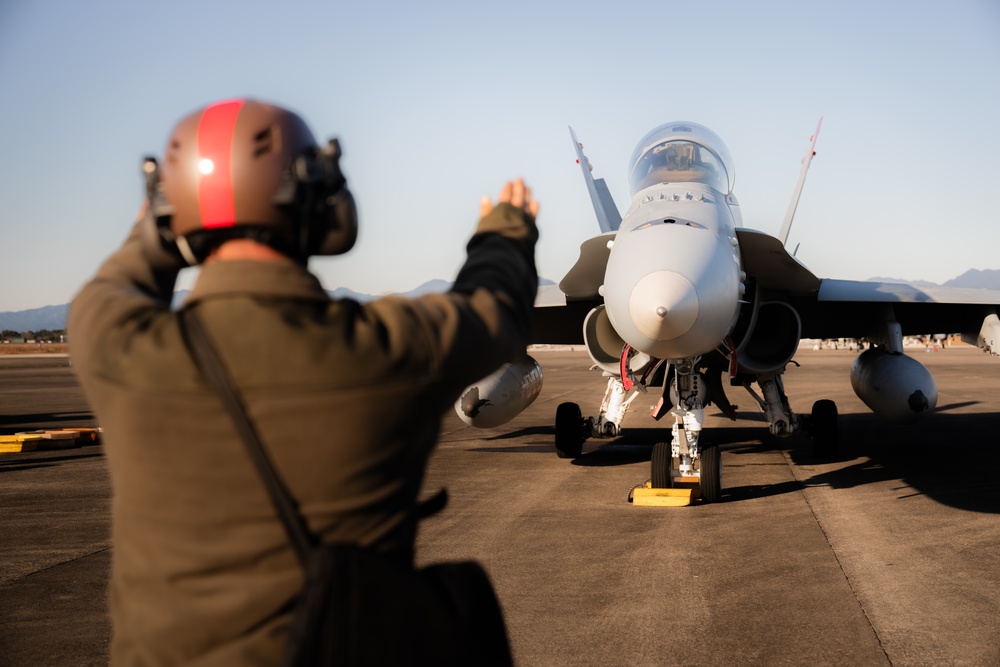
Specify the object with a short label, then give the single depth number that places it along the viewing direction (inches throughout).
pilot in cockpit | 409.5
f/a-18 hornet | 302.2
